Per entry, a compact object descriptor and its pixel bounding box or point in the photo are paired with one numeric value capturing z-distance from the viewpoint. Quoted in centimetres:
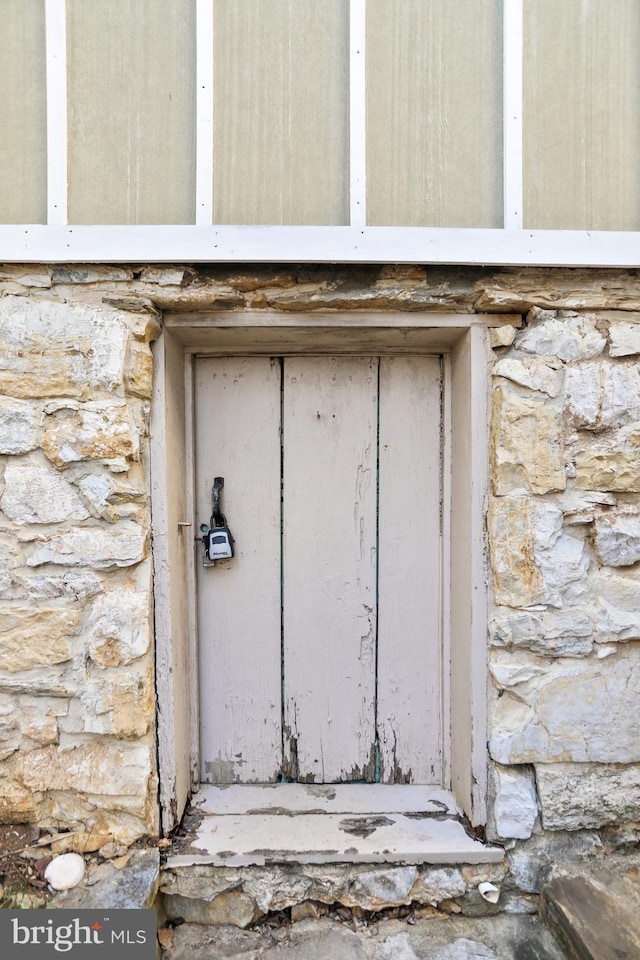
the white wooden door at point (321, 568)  190
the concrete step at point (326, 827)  162
